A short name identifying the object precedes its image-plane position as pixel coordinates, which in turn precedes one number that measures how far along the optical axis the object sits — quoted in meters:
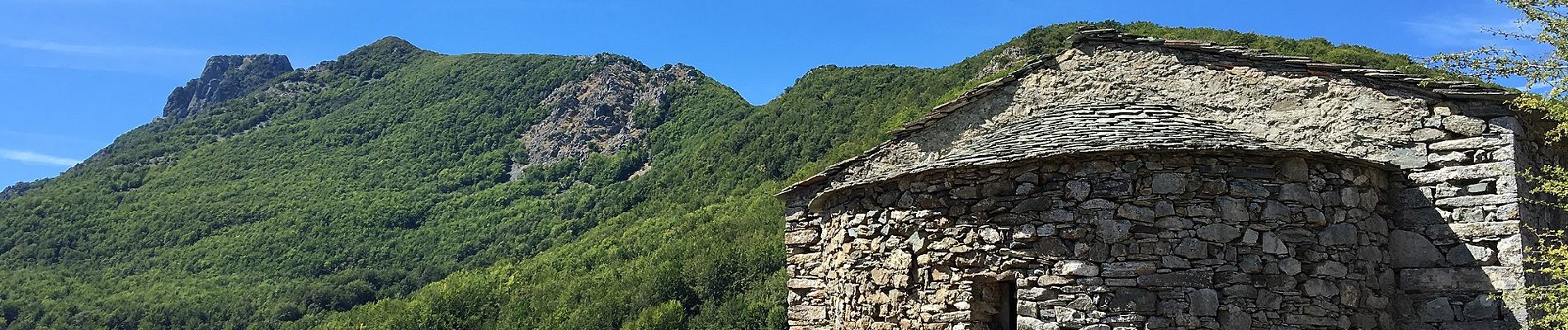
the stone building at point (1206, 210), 7.65
